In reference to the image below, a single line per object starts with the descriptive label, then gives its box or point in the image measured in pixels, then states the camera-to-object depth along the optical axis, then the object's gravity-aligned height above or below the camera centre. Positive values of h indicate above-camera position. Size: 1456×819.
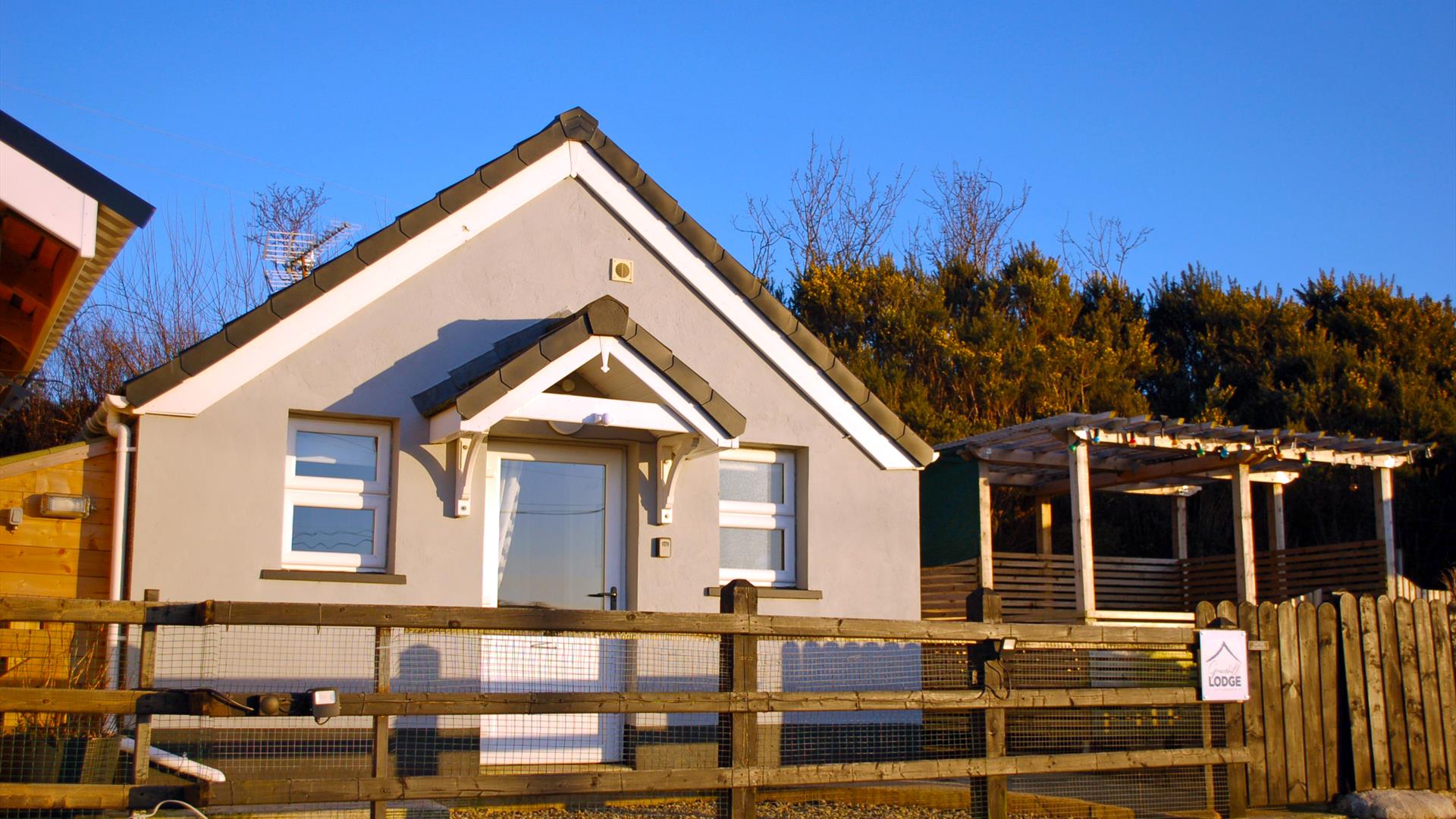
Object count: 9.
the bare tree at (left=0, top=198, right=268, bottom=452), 16.86 +3.41
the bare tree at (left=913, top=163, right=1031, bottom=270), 31.83 +8.72
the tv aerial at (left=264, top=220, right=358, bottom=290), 19.12 +5.46
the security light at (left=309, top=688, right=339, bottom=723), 5.82 -0.37
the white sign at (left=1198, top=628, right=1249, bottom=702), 8.57 -0.30
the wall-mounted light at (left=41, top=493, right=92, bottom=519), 8.68 +0.66
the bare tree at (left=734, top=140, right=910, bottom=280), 31.12 +8.33
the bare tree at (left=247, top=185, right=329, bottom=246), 26.66 +7.63
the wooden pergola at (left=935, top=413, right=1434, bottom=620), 14.73 +1.82
